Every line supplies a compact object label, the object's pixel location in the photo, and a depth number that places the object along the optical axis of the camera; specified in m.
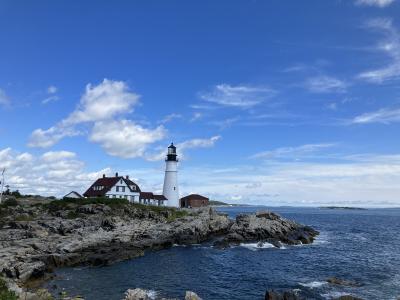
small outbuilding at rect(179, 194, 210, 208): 125.25
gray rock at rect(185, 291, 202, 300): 28.44
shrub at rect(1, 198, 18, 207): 72.79
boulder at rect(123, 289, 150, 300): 28.78
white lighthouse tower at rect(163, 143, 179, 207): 95.44
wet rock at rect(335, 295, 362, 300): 29.37
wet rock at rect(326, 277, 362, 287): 36.41
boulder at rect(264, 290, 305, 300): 28.41
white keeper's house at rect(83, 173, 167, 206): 91.69
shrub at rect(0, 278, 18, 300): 20.04
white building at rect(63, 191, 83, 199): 92.26
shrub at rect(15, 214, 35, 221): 62.33
